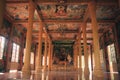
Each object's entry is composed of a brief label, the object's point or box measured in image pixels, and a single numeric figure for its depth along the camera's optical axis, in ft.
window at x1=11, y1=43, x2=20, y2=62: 60.85
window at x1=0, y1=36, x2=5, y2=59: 48.36
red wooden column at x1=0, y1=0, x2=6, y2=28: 14.05
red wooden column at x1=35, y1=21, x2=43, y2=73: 45.03
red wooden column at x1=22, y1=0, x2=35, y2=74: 29.35
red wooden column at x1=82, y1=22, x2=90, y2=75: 45.34
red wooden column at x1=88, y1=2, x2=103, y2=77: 29.44
